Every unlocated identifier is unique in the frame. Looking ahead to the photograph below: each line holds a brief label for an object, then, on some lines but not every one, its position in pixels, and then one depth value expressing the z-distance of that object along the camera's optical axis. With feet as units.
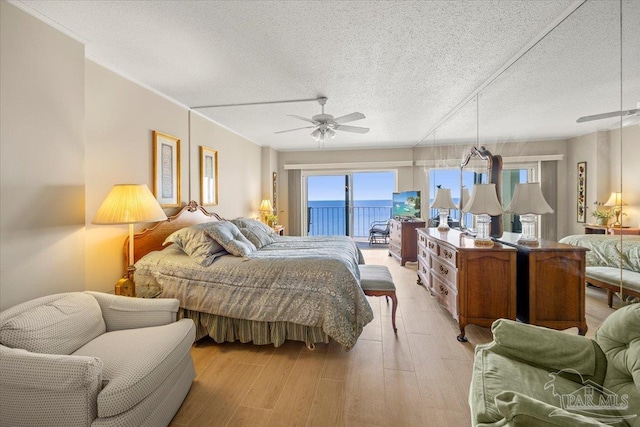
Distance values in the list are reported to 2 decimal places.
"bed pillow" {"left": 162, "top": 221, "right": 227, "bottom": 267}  8.46
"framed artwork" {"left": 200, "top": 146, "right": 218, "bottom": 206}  13.32
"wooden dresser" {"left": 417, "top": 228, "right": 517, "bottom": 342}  8.08
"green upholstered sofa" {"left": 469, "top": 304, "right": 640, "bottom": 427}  3.56
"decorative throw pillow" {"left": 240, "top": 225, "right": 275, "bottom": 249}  11.34
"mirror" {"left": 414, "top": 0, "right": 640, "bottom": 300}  5.63
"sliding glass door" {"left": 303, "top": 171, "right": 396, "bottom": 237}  22.57
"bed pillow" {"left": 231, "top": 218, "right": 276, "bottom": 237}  12.03
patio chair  23.94
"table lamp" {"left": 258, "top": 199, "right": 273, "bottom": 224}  19.42
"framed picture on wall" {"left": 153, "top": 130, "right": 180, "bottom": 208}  10.41
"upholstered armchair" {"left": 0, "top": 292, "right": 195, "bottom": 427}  4.20
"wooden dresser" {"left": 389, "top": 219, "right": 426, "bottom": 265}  17.84
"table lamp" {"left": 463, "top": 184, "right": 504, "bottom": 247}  9.02
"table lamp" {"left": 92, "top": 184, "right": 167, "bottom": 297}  7.28
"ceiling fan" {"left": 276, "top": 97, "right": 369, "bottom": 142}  10.43
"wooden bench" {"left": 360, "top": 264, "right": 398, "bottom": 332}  8.71
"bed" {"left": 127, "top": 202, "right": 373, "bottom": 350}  7.66
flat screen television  19.34
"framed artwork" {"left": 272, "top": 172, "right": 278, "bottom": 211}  21.63
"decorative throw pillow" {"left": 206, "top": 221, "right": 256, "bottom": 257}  8.91
